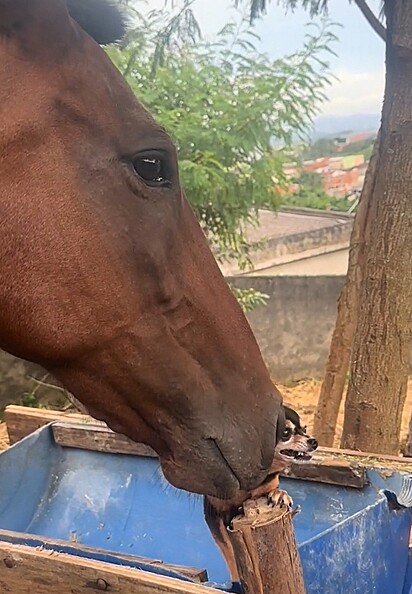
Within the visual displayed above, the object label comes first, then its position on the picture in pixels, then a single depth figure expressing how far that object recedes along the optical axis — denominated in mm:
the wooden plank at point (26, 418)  3199
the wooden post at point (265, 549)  1557
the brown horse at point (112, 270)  1287
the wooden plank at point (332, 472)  2408
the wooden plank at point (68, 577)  1619
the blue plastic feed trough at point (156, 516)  2055
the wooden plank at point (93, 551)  1751
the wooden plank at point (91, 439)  2959
